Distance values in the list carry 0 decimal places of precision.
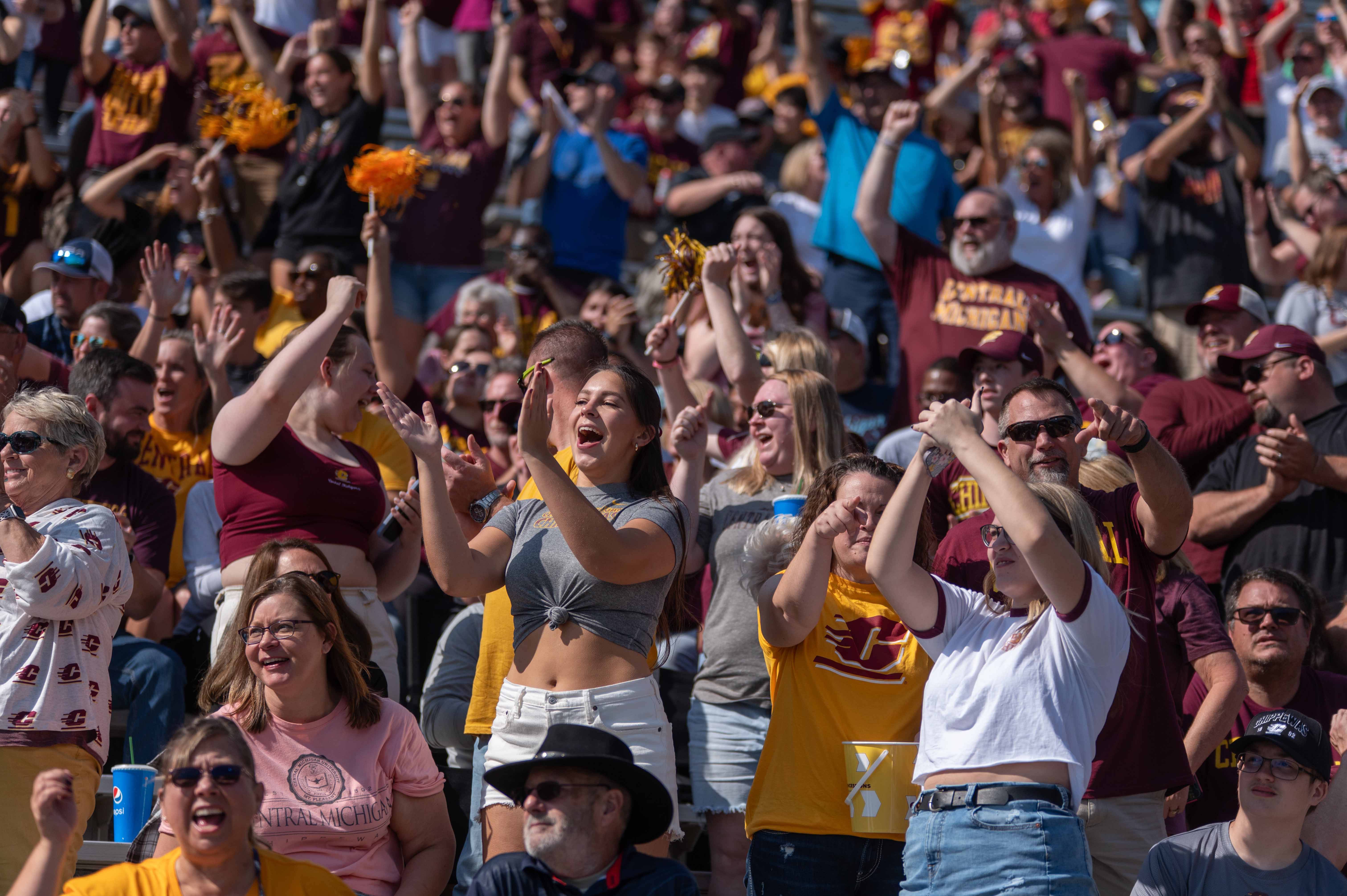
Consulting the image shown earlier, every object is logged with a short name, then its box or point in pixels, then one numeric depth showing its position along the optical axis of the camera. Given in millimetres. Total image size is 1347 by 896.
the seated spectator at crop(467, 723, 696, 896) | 6645
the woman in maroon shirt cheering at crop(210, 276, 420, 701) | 9078
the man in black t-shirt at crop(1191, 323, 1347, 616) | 11195
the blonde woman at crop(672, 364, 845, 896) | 9422
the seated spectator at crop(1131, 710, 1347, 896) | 7801
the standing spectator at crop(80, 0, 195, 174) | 19125
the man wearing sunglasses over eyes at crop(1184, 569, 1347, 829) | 10109
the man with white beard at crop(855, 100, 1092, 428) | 14367
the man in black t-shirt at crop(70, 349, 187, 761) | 10453
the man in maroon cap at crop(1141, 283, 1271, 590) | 12602
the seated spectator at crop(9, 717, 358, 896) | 6551
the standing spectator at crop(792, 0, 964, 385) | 17687
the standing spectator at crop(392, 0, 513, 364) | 17766
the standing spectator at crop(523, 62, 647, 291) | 18812
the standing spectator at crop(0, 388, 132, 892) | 8086
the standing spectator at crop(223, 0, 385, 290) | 17359
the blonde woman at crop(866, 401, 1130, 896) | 6797
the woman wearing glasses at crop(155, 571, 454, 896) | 7703
